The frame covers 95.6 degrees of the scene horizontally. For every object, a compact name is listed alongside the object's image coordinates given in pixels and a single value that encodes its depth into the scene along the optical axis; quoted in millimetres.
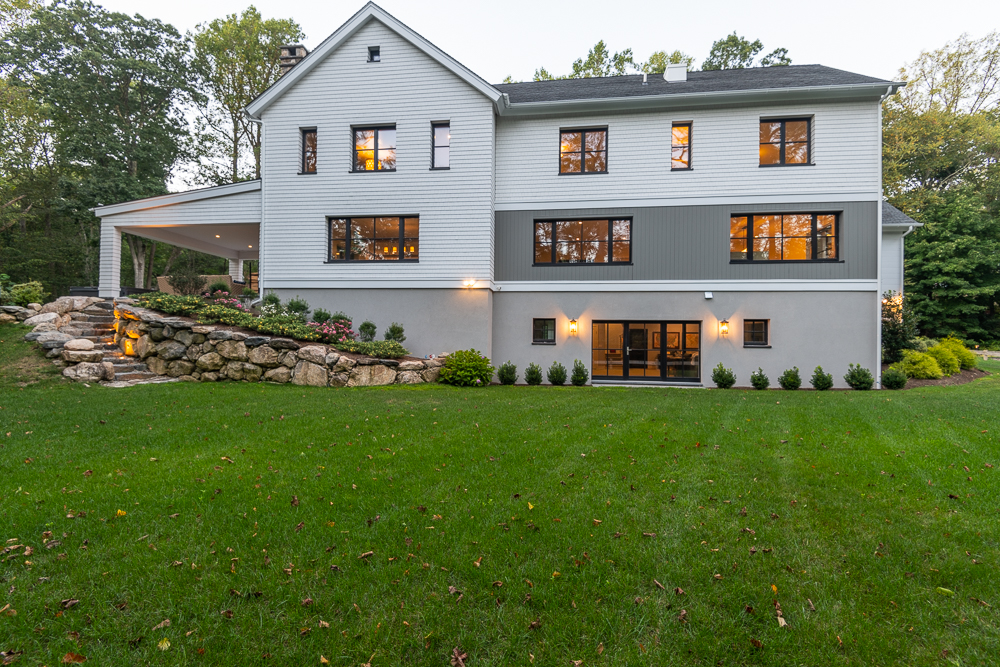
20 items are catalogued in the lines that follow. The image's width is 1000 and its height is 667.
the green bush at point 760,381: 11516
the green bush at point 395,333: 12594
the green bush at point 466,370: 11516
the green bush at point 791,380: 11406
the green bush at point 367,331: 12602
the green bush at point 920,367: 12320
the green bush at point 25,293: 12832
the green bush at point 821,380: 11352
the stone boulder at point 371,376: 10844
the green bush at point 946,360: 12875
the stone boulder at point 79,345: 10078
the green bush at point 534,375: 12375
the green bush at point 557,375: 12375
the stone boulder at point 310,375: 10656
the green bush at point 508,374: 12445
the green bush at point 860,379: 11250
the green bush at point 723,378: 11789
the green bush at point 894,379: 11169
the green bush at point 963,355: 13773
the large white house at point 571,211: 11992
